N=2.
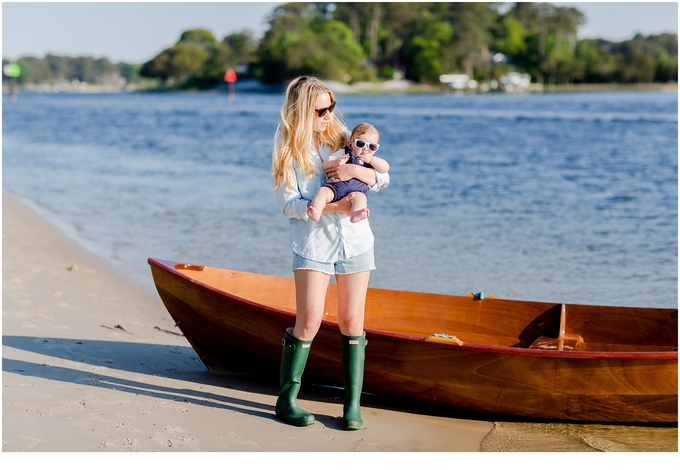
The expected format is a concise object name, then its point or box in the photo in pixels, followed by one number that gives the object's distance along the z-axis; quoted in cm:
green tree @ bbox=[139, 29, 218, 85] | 14200
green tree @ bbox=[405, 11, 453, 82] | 11881
